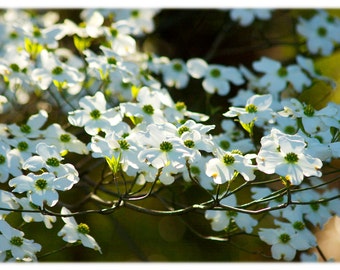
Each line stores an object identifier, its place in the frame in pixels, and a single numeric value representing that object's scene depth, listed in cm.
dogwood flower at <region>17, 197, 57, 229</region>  307
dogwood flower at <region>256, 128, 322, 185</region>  294
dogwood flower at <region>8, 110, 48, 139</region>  321
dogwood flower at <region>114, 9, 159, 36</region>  362
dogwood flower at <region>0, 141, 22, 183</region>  312
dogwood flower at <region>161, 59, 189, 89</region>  351
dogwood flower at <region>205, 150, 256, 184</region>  298
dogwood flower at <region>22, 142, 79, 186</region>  303
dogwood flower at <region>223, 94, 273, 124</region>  313
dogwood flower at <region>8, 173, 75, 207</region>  299
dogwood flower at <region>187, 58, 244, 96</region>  346
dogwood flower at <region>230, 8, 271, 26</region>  363
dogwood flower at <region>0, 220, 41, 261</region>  303
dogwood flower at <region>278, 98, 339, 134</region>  312
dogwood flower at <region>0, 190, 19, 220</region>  306
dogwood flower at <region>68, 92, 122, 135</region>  314
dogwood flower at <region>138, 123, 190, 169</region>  298
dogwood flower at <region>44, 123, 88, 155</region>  318
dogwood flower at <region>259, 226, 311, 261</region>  314
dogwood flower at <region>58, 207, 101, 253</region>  306
